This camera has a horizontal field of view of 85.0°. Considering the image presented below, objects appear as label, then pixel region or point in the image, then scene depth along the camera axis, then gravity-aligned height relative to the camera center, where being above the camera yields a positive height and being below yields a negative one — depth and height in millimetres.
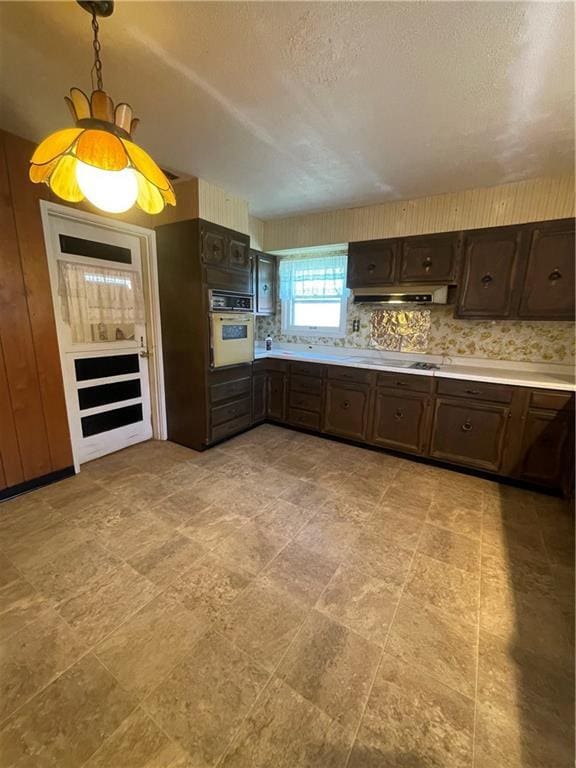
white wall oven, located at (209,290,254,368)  3102 -118
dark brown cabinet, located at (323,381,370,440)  3355 -978
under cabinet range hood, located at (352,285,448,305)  3053 +256
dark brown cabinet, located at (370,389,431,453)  3035 -990
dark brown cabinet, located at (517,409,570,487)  2480 -989
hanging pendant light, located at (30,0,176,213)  1071 +559
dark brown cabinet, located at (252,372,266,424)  3819 -977
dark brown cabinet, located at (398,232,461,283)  2943 +594
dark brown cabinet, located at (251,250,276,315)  3863 +443
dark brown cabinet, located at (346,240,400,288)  3229 +590
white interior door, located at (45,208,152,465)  2627 -305
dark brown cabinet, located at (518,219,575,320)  2533 +410
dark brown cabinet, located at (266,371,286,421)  3881 -971
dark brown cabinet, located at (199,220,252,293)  2926 +577
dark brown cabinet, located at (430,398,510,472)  2727 -985
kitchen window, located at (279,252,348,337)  3939 +307
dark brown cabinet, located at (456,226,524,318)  2730 +441
